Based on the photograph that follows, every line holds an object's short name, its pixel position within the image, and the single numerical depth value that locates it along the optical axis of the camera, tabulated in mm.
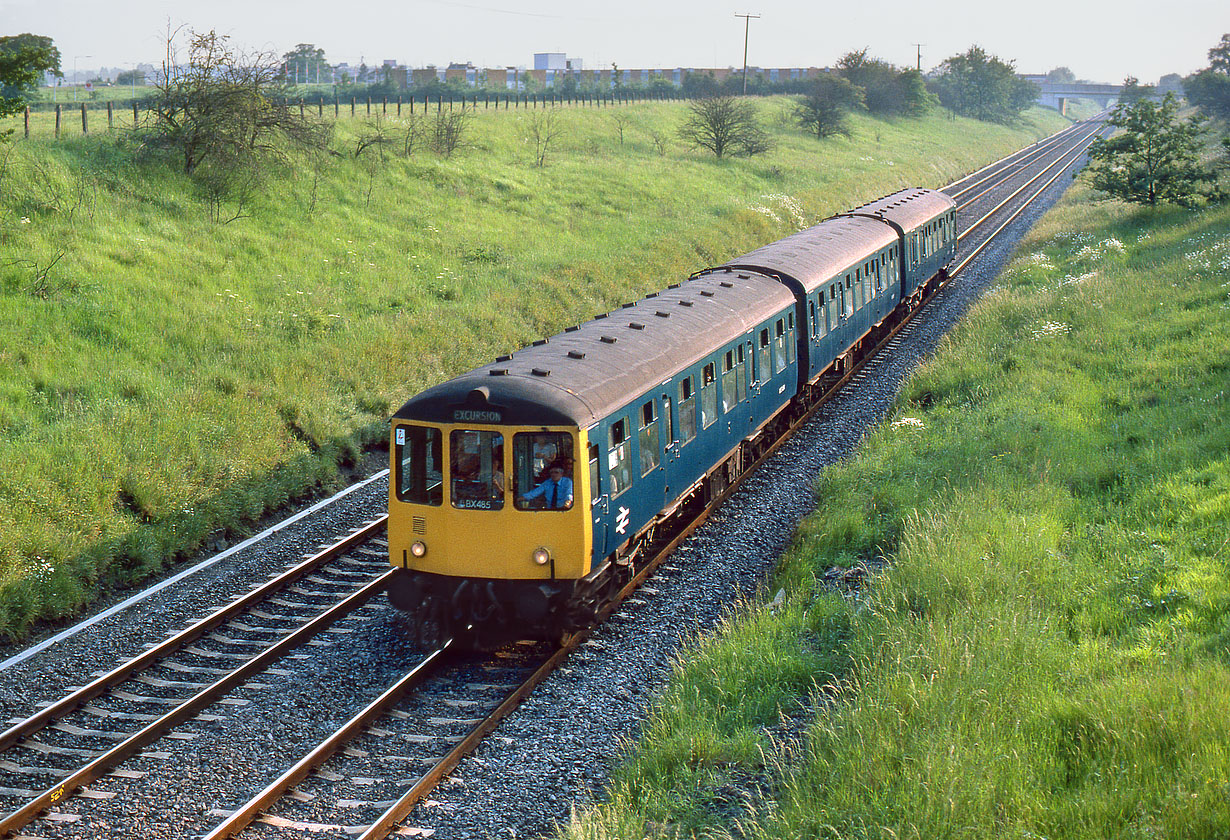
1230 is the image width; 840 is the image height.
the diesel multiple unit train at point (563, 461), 10211
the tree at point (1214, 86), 81750
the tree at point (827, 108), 68962
